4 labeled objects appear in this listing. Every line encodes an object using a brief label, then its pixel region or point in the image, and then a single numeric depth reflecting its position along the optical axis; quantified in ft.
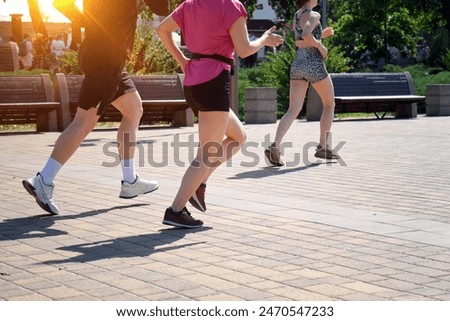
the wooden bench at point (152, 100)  59.98
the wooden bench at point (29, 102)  57.62
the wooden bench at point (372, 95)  70.03
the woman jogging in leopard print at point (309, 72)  39.63
